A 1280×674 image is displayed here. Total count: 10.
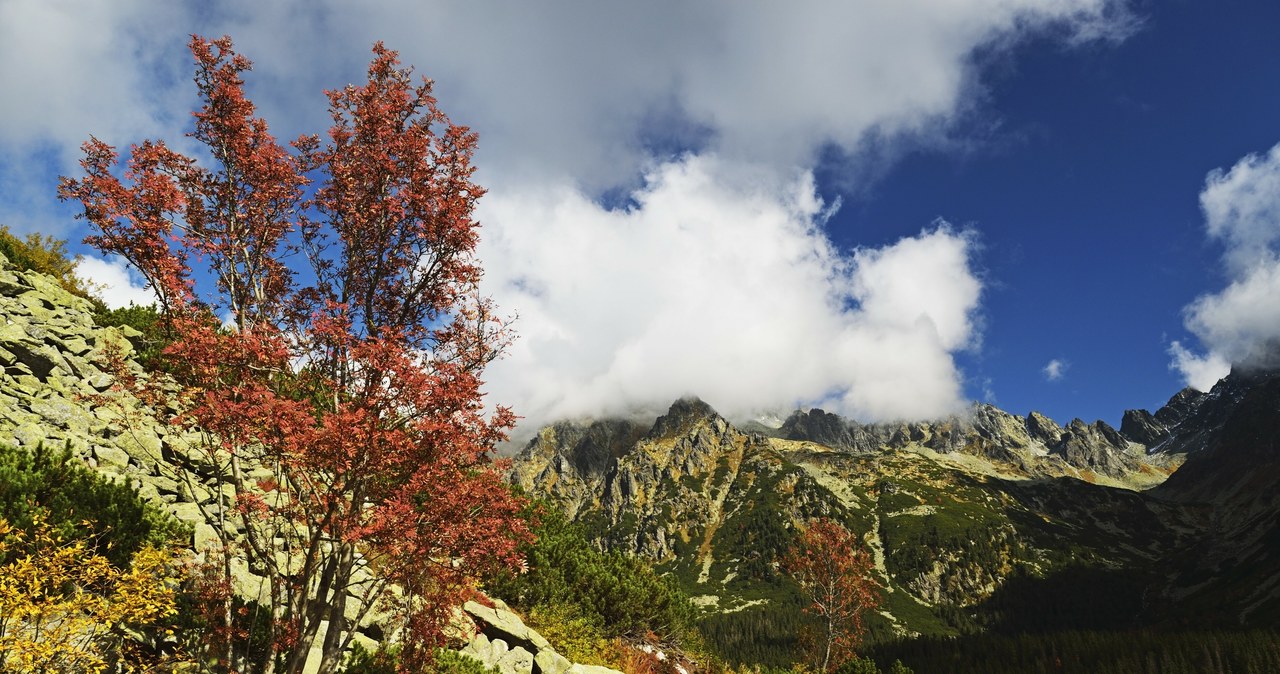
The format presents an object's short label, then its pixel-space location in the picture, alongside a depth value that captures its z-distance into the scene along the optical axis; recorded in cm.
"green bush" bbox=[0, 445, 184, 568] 1381
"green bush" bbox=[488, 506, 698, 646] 2639
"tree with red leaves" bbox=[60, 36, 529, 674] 1043
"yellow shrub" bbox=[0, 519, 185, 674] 1030
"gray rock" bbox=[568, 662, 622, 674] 2062
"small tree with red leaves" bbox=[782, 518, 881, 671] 4038
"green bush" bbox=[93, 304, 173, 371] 2459
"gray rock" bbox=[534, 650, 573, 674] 2130
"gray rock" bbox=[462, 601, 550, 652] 2133
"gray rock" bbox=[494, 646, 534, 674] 2030
